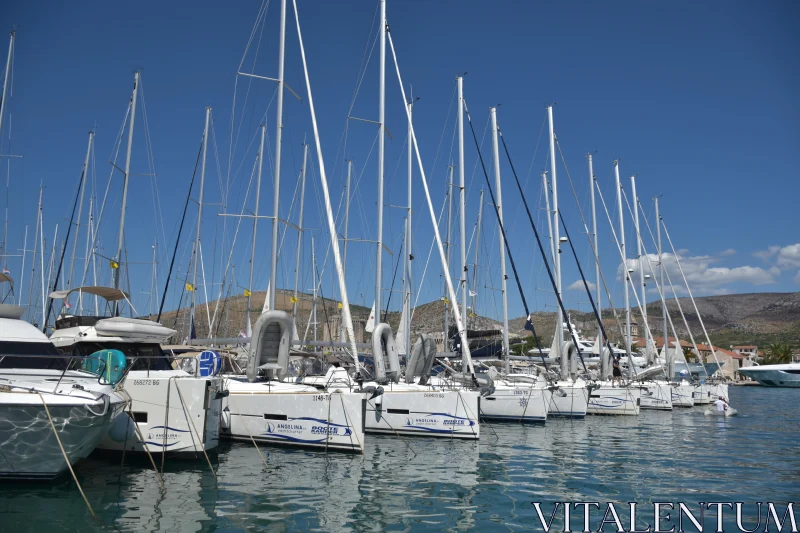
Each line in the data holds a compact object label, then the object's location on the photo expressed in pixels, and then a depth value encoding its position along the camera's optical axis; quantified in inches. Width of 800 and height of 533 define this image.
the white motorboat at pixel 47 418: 442.0
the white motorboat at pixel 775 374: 3339.1
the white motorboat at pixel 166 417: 574.2
